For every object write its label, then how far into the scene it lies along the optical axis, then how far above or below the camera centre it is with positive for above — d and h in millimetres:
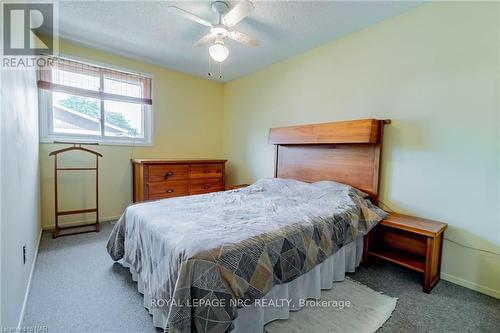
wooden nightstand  1882 -832
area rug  1498 -1105
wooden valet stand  2920 -670
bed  1146 -548
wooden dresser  3229 -398
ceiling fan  1881 +1138
